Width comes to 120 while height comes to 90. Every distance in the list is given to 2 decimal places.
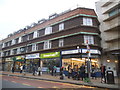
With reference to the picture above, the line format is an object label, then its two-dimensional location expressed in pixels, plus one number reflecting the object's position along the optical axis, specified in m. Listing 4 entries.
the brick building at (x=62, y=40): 19.30
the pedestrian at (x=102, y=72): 12.38
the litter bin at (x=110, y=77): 10.97
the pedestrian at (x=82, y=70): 13.54
